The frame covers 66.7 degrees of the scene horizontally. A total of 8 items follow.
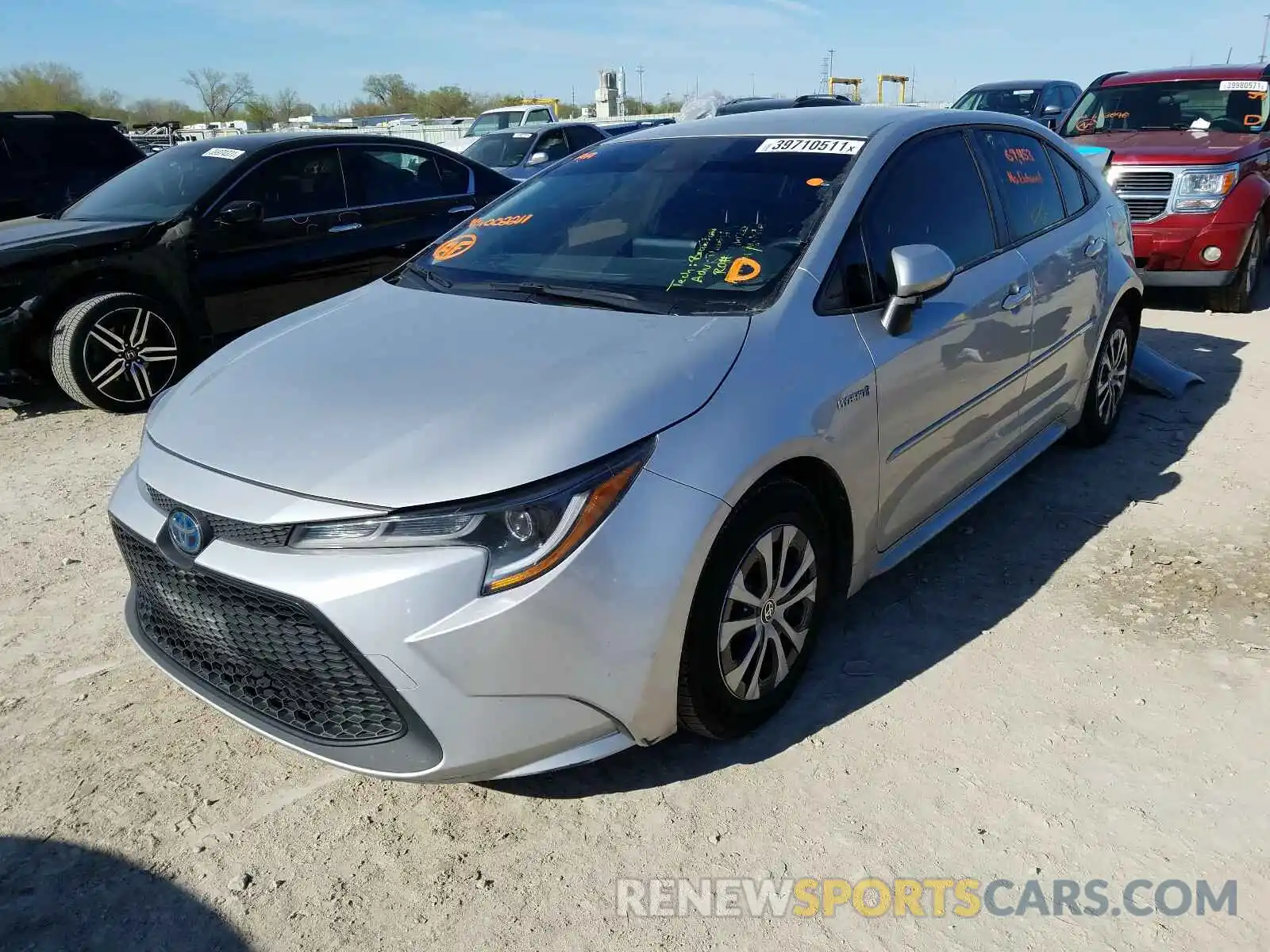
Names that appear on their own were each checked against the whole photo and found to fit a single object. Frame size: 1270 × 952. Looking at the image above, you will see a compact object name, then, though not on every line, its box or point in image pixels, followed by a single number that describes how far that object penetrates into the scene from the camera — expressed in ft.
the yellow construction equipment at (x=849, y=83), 122.93
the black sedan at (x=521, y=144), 44.50
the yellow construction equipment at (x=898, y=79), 128.08
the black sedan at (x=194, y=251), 18.52
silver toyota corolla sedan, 6.85
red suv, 24.23
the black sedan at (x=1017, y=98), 47.47
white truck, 60.85
